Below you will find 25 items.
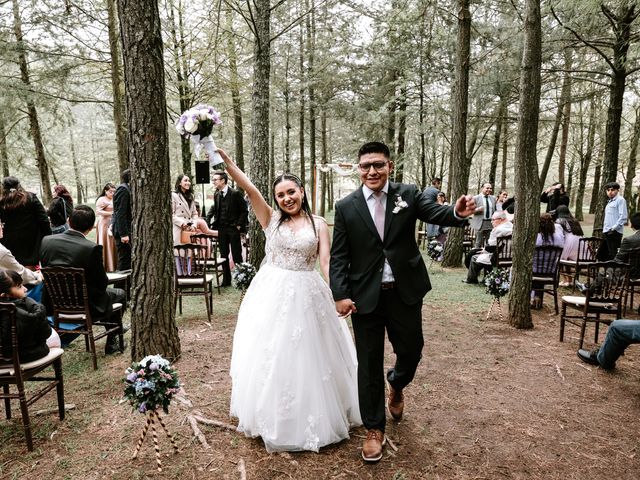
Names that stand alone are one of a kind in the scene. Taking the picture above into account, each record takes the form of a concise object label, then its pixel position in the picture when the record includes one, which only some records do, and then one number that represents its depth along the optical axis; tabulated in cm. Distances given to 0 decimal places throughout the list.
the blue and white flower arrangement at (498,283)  647
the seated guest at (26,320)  323
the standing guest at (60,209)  899
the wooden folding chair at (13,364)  305
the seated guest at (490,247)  823
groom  297
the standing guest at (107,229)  939
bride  312
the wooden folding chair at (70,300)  458
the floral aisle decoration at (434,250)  1046
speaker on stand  436
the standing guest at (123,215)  698
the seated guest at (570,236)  876
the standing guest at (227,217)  843
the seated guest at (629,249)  644
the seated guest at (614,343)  425
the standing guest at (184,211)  810
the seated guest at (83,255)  475
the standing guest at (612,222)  912
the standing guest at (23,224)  649
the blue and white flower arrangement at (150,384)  286
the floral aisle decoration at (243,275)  667
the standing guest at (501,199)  1293
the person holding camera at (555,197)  1307
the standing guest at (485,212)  1150
